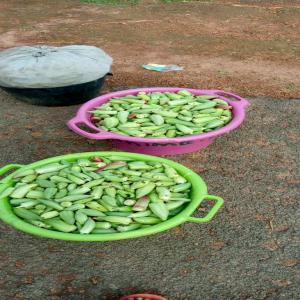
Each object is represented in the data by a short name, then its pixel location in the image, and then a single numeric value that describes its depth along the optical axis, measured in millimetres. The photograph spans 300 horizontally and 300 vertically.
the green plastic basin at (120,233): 2012
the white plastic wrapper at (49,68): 3676
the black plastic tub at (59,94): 3758
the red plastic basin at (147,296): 1922
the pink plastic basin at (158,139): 2867
